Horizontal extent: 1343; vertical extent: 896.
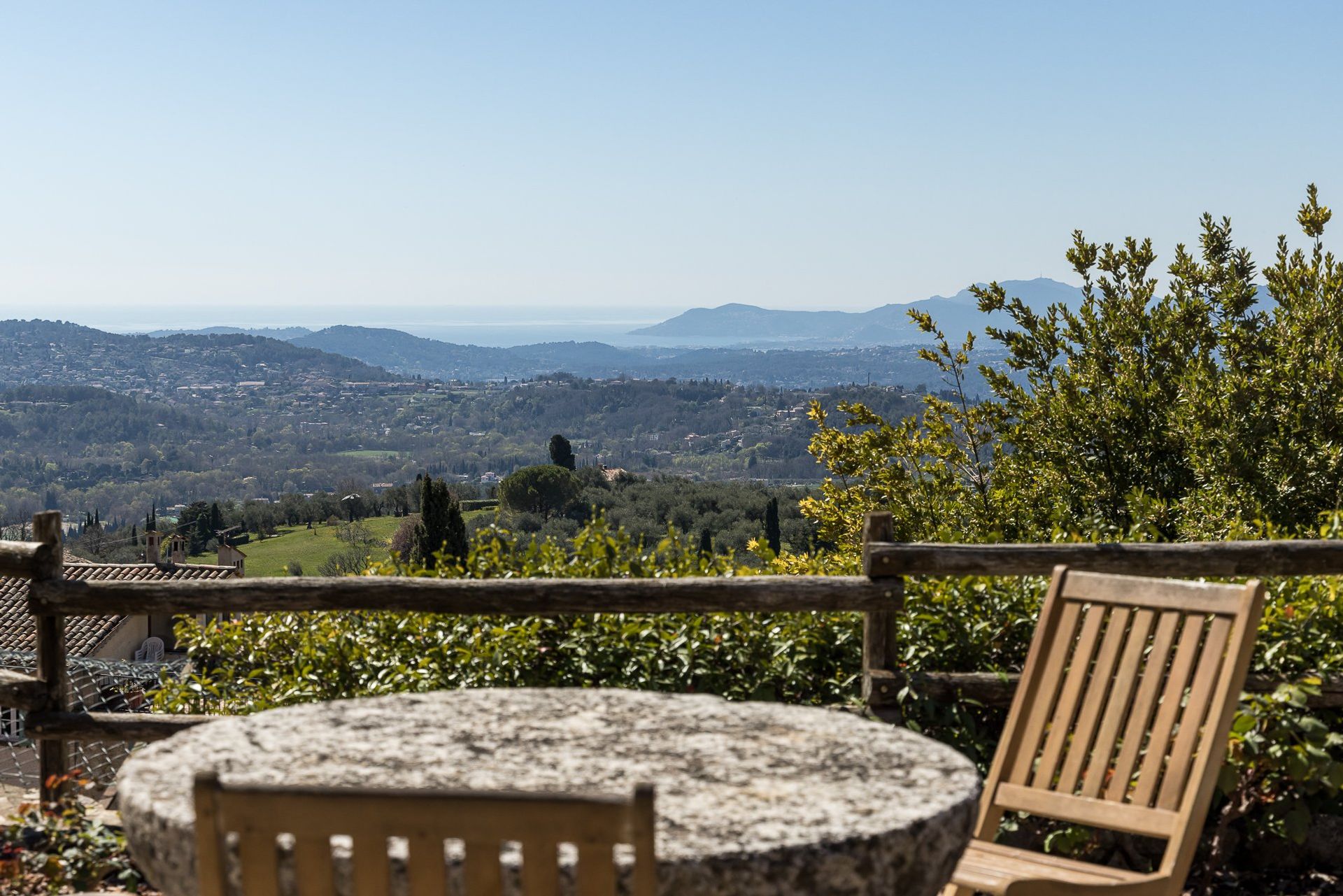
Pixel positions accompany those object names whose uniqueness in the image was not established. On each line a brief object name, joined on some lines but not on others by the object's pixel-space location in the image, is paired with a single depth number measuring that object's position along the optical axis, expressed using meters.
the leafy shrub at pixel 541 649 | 4.79
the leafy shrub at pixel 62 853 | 3.81
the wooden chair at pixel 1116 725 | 2.88
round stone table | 2.00
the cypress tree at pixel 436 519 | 31.39
